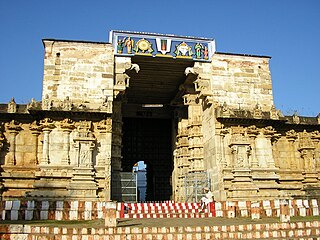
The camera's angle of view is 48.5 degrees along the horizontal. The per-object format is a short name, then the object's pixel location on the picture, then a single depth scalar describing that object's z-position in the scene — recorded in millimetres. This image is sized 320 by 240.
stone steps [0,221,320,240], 8172
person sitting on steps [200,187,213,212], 15819
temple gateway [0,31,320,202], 16875
